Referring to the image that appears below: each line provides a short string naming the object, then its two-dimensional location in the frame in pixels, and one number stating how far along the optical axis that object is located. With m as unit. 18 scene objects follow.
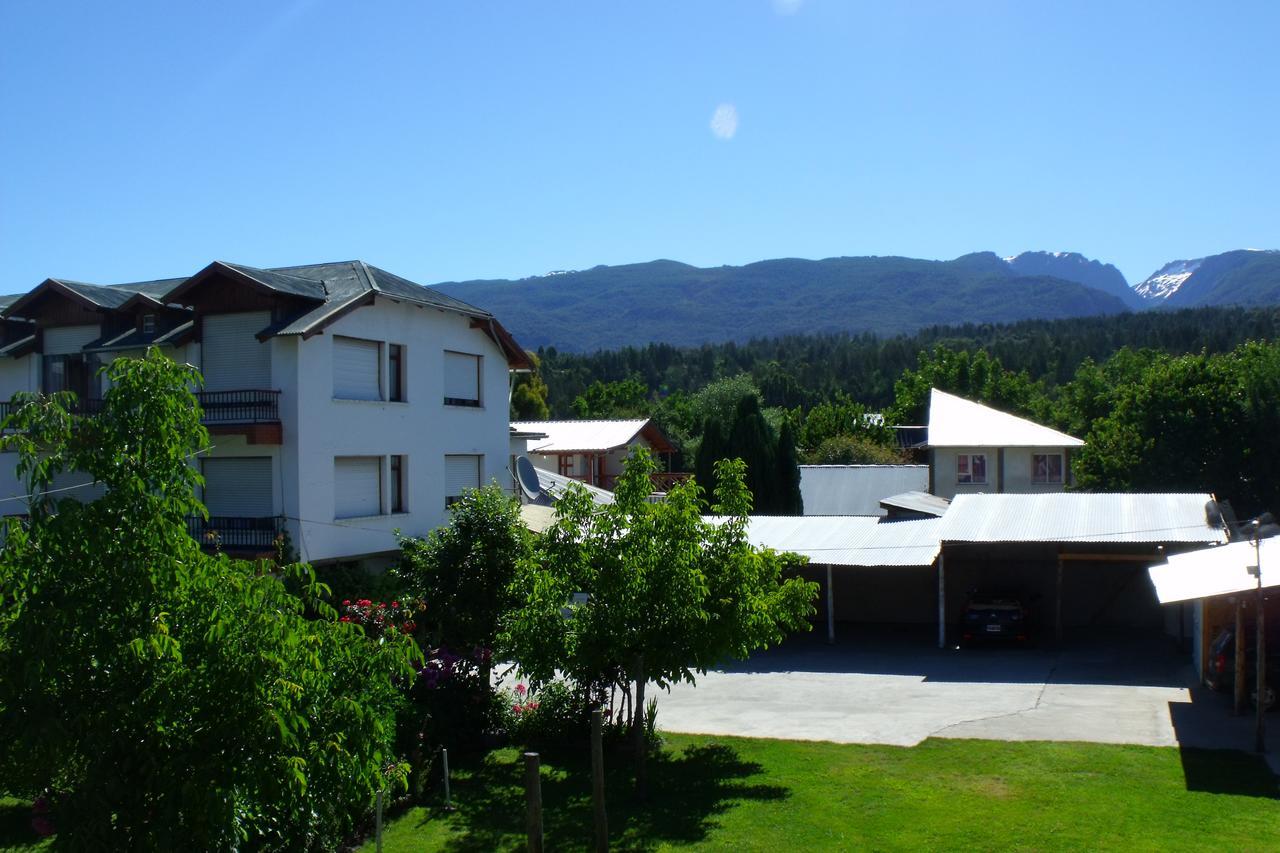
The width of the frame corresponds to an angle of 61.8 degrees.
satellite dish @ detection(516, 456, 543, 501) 29.39
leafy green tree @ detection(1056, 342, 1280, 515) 42.88
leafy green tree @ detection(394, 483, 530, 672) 16.56
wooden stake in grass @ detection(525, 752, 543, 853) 8.66
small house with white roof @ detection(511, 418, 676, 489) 49.88
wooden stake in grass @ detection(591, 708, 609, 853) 10.23
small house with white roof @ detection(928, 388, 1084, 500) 44.94
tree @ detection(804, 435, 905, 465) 63.41
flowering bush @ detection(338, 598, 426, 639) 14.74
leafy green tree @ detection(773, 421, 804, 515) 42.09
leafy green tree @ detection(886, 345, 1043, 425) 85.81
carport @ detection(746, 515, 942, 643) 24.91
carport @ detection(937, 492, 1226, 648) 23.50
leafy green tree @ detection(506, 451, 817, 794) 12.60
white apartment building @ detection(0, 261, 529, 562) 24.72
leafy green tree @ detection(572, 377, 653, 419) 104.94
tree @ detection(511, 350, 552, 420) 83.56
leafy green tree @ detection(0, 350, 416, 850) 5.99
